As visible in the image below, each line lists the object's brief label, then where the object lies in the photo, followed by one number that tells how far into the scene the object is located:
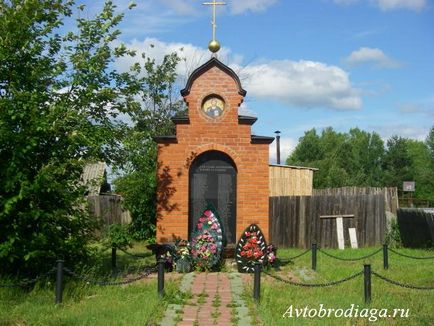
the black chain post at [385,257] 12.87
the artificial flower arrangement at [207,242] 11.76
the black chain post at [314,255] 12.46
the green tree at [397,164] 68.88
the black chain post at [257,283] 8.66
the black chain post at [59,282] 8.59
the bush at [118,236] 13.36
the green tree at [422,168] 65.62
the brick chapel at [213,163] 12.86
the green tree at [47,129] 9.50
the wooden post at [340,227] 18.62
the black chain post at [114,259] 12.83
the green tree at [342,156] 60.81
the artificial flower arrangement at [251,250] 11.72
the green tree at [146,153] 12.29
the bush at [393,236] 18.33
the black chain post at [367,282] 8.61
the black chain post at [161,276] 8.85
